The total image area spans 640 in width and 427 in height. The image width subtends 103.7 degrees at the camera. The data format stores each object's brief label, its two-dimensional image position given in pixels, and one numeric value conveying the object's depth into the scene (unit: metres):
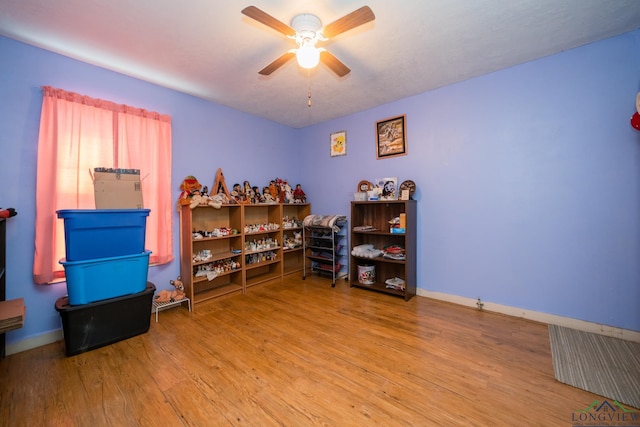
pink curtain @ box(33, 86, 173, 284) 2.20
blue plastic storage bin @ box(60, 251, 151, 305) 2.04
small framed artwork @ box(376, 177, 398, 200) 3.45
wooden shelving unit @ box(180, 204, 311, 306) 3.06
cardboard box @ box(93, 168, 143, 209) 2.34
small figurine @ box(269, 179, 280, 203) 4.06
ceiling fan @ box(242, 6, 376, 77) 1.56
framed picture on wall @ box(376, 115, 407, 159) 3.40
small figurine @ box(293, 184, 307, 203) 4.41
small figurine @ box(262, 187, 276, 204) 3.93
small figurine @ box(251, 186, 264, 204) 3.83
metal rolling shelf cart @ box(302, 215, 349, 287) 3.85
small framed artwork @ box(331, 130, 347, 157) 4.04
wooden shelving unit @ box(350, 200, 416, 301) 3.14
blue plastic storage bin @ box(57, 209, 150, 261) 2.02
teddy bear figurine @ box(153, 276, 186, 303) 2.79
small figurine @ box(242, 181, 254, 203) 3.72
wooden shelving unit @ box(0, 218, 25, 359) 1.64
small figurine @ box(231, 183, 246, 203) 3.58
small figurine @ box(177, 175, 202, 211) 3.00
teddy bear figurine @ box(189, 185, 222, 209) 2.94
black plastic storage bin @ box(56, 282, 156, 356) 2.02
